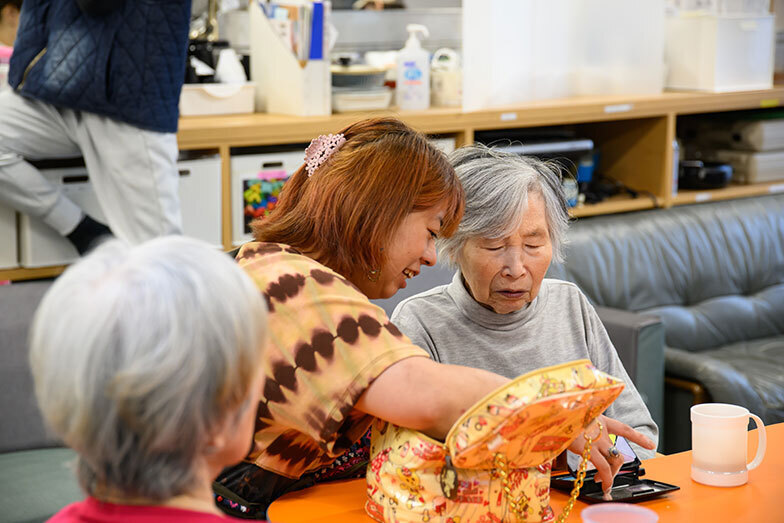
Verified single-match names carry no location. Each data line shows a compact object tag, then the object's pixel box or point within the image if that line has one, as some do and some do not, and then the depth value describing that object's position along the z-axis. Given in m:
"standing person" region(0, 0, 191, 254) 2.51
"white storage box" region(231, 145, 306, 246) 2.95
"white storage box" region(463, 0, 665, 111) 3.39
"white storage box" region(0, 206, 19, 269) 2.69
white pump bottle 3.29
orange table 1.34
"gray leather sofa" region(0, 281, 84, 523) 2.24
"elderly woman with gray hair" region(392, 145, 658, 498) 1.79
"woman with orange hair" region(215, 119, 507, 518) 1.23
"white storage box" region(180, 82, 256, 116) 3.05
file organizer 3.05
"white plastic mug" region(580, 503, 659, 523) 1.17
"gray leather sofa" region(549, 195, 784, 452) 3.06
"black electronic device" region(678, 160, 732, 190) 4.01
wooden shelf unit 2.91
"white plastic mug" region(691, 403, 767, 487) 1.44
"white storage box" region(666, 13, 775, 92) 3.97
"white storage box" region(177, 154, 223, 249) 2.87
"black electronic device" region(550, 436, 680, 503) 1.39
